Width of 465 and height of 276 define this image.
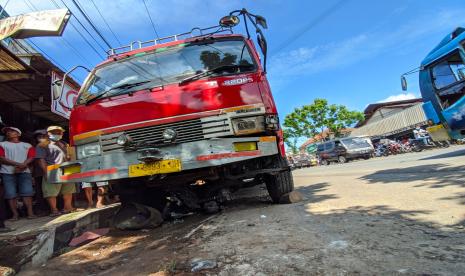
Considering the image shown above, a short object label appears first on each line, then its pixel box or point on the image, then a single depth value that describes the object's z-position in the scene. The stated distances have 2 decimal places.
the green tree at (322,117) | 41.12
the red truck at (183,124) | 4.29
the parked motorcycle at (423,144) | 20.20
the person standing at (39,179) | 6.53
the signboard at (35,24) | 6.29
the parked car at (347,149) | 22.67
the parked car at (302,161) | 30.81
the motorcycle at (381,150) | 23.45
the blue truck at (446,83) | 8.95
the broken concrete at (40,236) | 3.80
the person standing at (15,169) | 5.72
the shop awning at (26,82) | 6.78
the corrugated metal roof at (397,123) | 27.50
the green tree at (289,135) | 43.46
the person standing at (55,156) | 6.48
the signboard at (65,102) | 7.04
